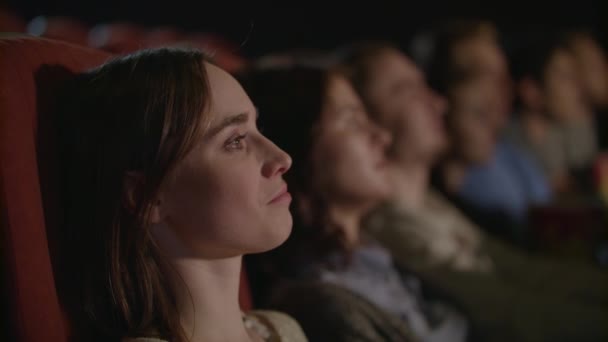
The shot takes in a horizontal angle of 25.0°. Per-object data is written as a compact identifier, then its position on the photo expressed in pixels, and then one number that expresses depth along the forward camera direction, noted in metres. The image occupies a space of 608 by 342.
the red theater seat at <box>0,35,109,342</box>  1.15
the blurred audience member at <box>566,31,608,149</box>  4.37
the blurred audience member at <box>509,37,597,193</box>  3.87
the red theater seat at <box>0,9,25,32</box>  1.65
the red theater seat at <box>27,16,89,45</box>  1.83
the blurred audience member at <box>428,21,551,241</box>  2.85
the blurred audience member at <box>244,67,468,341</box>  1.57
